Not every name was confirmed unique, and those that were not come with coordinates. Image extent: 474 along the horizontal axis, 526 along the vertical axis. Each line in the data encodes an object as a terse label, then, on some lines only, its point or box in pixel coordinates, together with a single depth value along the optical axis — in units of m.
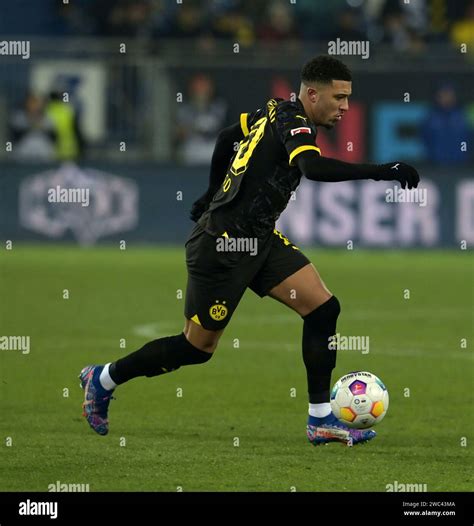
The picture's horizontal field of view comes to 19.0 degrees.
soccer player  8.02
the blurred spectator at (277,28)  25.09
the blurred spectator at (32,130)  23.33
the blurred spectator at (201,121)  23.05
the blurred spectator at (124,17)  25.28
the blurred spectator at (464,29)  25.22
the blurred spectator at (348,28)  24.33
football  8.30
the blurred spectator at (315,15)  25.94
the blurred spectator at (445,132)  22.50
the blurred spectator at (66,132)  22.73
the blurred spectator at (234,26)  24.94
